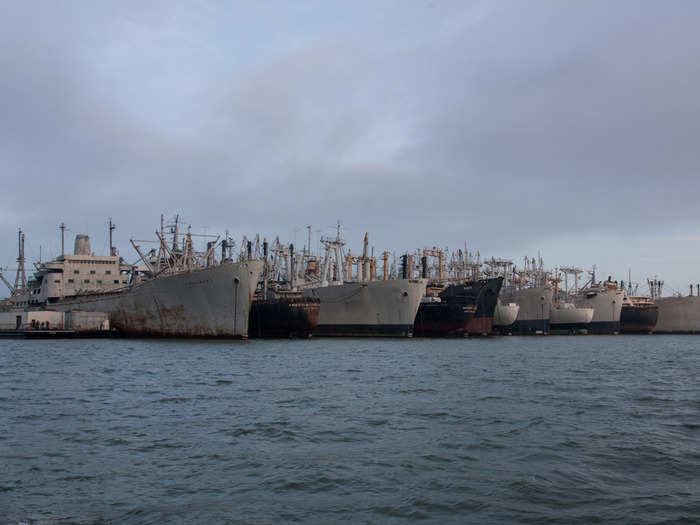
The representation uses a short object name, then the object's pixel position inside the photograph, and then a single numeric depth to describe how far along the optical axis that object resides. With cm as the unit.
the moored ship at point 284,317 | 5441
